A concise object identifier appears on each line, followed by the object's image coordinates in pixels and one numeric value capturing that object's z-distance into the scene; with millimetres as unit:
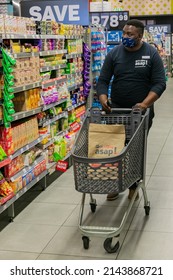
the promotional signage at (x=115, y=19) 9266
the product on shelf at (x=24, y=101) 4609
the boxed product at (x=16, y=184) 4320
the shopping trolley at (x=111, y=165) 3455
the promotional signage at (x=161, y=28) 19344
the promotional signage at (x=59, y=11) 6598
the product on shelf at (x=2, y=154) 4031
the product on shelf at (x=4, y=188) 4121
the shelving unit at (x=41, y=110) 4270
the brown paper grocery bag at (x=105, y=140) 3754
